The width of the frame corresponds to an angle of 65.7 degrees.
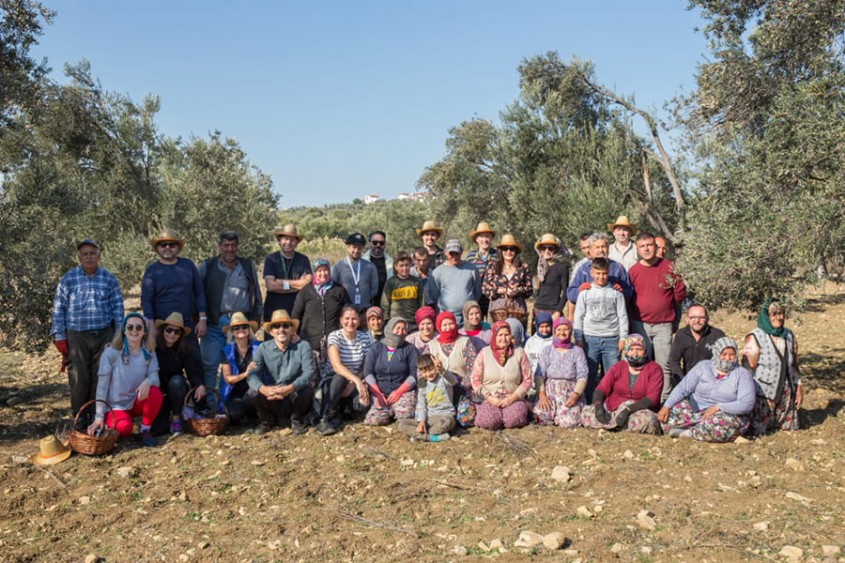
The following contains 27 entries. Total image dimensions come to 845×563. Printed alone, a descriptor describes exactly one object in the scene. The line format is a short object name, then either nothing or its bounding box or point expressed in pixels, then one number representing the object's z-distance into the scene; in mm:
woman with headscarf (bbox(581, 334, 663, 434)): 7021
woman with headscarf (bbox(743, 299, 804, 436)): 7000
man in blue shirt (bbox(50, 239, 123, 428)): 6809
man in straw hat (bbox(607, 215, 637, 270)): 8133
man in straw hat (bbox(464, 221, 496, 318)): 8797
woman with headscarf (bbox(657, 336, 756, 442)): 6680
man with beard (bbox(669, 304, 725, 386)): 7133
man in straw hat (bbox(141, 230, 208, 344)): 7441
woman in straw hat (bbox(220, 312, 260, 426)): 7496
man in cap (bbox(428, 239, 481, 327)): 8320
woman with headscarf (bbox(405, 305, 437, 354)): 7668
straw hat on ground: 6215
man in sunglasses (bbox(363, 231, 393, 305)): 8901
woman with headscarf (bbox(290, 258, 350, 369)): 8016
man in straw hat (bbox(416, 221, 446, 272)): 9289
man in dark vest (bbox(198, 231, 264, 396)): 7852
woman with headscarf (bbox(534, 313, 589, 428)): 7223
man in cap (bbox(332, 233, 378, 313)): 8352
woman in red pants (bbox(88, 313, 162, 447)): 6625
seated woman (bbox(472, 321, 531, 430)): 7191
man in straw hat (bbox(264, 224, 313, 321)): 8367
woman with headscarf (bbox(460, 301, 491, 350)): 7836
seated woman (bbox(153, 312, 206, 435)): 7152
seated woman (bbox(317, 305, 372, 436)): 7359
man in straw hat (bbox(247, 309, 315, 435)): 7242
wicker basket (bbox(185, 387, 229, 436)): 7082
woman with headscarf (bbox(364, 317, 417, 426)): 7387
